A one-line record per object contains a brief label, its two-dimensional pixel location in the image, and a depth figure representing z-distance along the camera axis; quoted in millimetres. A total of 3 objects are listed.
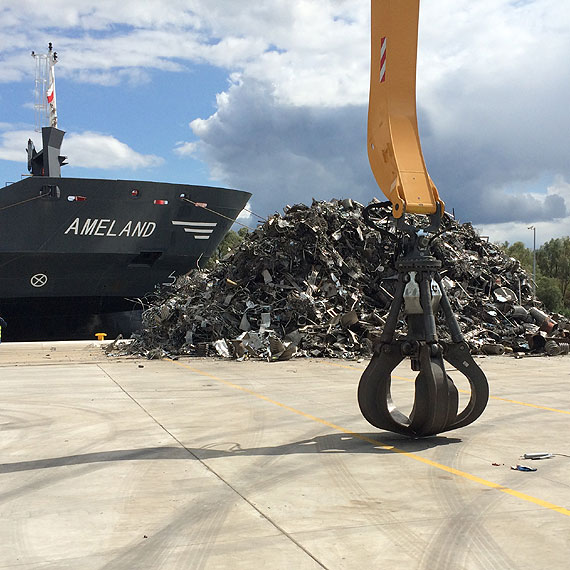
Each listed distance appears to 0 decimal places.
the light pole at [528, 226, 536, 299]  23609
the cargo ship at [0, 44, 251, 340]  24844
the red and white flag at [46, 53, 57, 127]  28938
